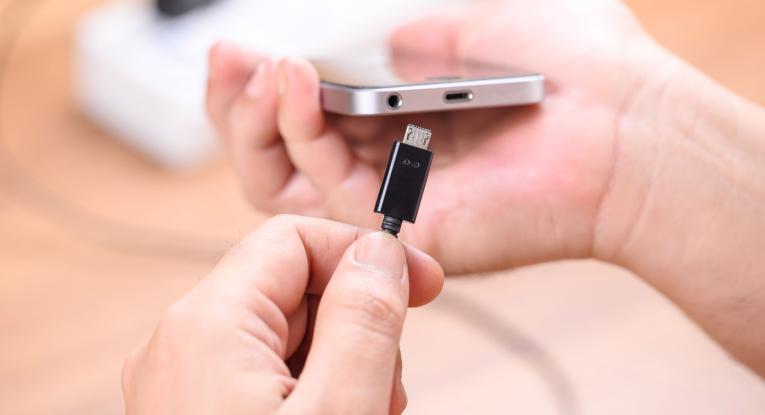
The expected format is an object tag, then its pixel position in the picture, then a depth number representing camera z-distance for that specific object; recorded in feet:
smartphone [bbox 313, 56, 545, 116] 1.71
